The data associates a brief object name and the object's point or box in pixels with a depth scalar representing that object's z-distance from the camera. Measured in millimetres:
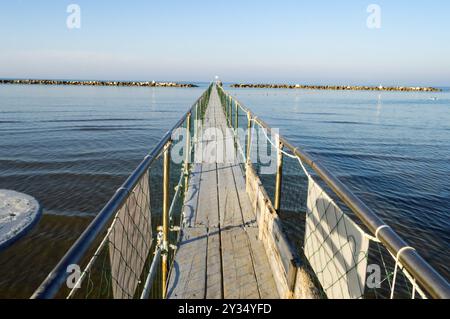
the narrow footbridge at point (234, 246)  1688
